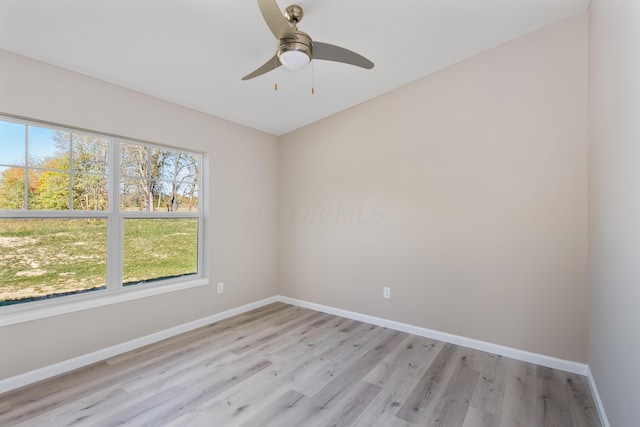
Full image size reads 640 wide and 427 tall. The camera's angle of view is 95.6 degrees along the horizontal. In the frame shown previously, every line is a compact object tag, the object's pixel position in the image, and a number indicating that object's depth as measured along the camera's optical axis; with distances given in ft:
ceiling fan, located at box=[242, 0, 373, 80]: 5.22
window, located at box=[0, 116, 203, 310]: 7.35
